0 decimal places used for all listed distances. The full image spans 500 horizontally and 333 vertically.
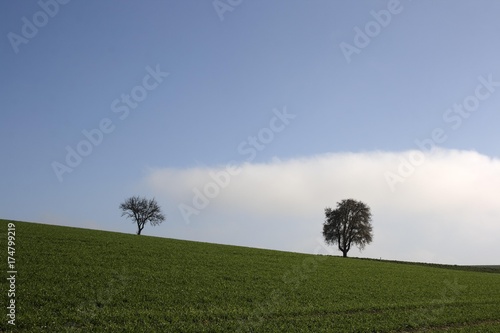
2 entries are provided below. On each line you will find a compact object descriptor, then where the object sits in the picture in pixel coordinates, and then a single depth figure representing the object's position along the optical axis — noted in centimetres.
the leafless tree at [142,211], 11469
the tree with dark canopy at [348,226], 10650
